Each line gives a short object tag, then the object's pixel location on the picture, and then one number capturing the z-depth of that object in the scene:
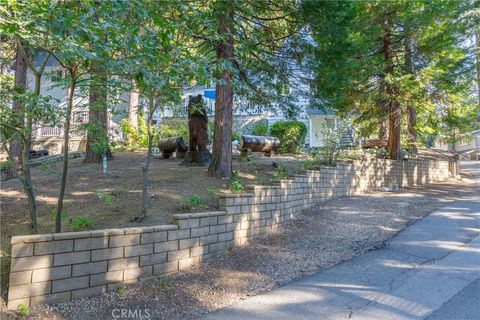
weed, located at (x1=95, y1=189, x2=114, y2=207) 5.36
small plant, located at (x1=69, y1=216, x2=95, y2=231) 4.56
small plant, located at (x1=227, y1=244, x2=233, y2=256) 5.34
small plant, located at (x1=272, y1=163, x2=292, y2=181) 7.49
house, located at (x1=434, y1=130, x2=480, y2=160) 34.06
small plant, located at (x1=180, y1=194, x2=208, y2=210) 5.48
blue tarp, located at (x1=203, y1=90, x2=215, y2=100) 19.70
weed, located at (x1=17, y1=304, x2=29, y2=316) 3.31
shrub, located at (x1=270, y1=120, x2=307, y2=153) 14.00
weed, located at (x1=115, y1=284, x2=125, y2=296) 3.90
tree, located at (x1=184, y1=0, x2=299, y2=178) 6.46
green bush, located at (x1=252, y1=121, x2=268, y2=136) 15.96
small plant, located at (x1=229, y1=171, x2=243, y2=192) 6.25
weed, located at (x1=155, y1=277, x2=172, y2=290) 4.16
